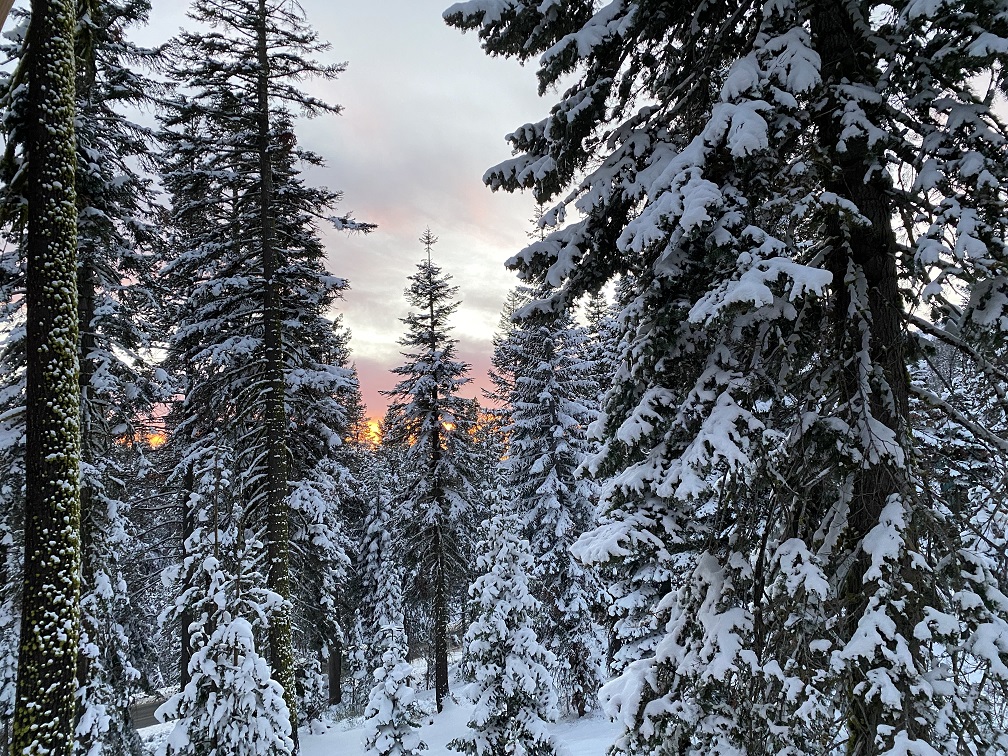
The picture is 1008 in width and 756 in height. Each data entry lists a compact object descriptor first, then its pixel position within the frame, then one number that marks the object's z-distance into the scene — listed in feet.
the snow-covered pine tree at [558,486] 63.05
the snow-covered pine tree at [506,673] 36.04
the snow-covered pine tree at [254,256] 43.60
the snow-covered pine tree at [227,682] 27.68
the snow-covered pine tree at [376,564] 93.61
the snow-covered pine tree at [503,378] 75.56
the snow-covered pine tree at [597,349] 63.21
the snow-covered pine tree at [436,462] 70.54
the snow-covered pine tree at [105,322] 36.27
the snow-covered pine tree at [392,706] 33.86
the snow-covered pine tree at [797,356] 13.56
